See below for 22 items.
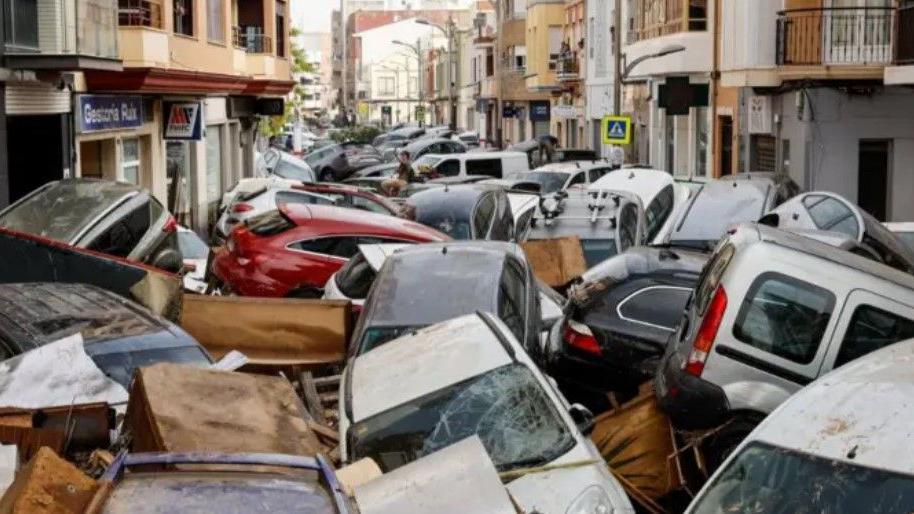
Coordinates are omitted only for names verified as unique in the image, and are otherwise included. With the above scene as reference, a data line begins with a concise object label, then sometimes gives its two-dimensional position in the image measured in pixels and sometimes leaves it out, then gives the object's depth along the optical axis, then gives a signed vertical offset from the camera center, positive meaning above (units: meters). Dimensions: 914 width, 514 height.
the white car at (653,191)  20.28 -1.37
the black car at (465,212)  18.84 -1.45
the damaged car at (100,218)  13.77 -1.08
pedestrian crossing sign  33.59 -0.76
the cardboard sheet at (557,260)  15.91 -1.70
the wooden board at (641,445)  8.44 -1.96
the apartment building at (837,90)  24.66 +0.03
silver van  8.48 -1.31
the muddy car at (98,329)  9.60 -1.46
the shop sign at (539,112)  59.33 -0.67
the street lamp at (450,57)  86.74 +2.18
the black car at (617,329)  10.45 -1.59
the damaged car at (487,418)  7.17 -1.63
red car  15.25 -1.48
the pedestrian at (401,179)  30.06 -1.75
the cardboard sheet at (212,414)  7.63 -1.64
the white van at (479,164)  35.28 -1.58
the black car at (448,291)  10.61 -1.40
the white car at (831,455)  5.72 -1.38
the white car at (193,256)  16.43 -1.91
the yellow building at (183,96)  23.39 +0.02
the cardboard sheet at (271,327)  11.76 -1.74
